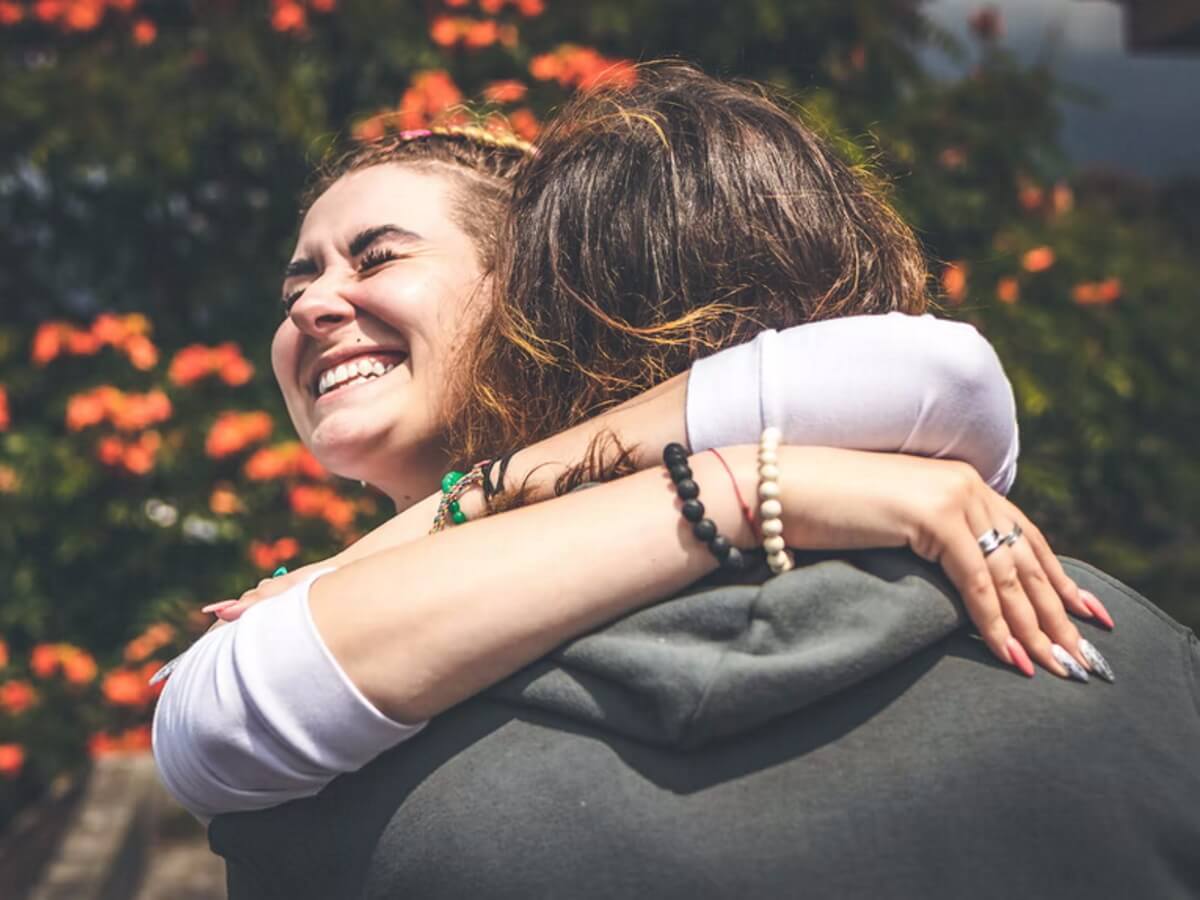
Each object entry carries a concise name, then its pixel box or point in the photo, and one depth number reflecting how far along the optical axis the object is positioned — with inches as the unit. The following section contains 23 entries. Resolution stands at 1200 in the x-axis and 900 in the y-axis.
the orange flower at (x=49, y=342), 173.8
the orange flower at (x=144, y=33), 176.2
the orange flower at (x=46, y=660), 168.4
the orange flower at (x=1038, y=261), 177.0
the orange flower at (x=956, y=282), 166.1
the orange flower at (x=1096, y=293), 174.7
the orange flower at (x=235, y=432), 161.6
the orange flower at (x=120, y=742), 167.0
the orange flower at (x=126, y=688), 160.7
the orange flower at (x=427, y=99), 163.9
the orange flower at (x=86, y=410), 163.8
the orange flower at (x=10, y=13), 177.2
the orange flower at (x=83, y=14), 174.9
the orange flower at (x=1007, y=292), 170.9
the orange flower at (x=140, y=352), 169.2
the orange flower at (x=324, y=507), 155.4
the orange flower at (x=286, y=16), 173.5
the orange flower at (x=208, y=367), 167.5
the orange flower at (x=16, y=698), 164.4
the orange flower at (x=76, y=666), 167.9
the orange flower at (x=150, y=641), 162.2
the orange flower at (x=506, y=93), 145.1
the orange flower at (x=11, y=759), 160.1
